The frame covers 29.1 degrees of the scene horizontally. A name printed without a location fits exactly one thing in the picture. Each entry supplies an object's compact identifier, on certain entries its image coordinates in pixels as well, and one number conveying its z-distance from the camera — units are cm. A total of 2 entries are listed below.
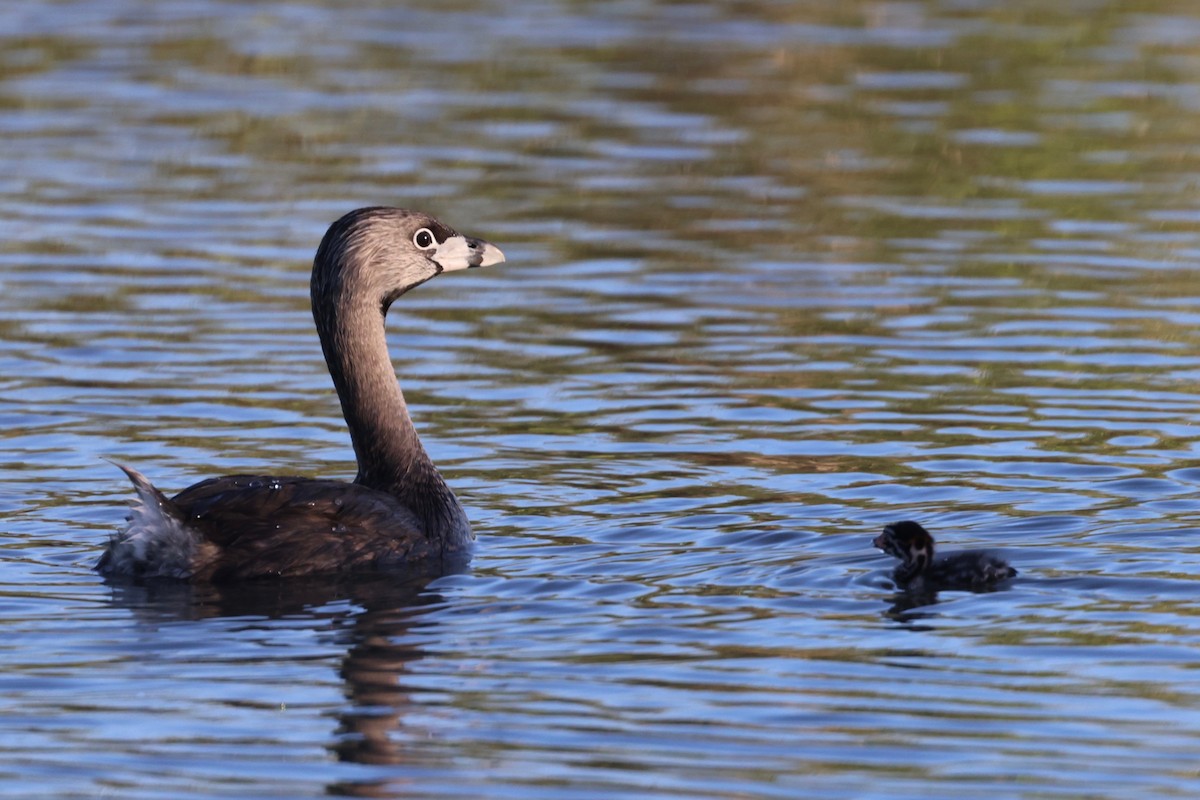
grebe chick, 1002
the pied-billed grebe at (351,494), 1050
